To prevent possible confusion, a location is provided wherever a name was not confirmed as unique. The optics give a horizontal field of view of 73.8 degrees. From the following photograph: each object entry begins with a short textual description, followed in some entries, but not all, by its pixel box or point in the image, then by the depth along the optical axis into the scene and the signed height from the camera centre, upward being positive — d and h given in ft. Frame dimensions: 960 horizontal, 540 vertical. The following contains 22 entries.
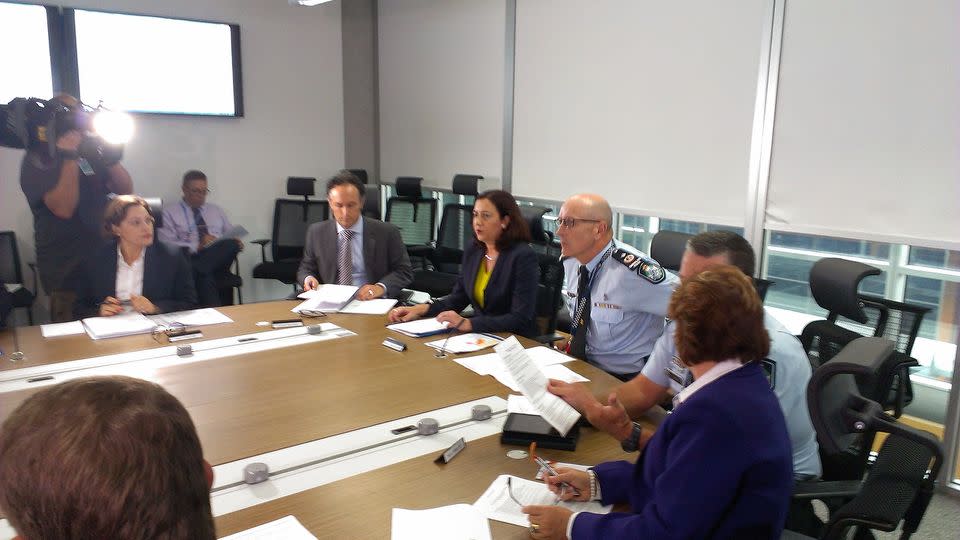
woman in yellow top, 9.86 -1.74
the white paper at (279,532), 4.13 -2.40
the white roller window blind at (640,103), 12.31 +1.42
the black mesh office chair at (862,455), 3.18 -1.87
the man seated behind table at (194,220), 17.83 -1.76
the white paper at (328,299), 10.41 -2.24
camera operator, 12.36 -0.84
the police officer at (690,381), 5.57 -2.02
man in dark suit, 11.91 -1.65
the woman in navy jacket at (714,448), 3.92 -1.73
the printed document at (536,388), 5.49 -1.92
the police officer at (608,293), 8.57 -1.68
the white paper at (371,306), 10.37 -2.36
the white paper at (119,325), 8.71 -2.36
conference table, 4.56 -2.40
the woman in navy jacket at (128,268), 10.15 -1.77
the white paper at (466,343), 8.25 -2.35
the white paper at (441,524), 4.17 -2.39
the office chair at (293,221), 19.67 -1.85
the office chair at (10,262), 15.83 -2.67
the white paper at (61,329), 8.82 -2.42
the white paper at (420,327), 8.98 -2.34
